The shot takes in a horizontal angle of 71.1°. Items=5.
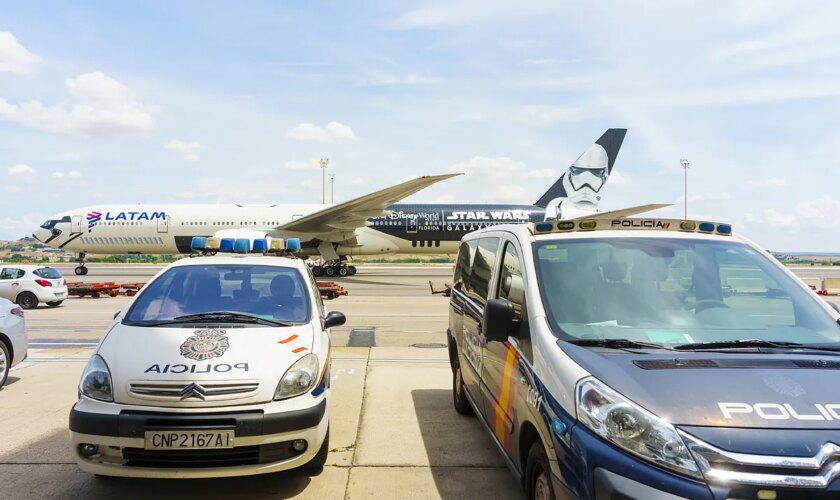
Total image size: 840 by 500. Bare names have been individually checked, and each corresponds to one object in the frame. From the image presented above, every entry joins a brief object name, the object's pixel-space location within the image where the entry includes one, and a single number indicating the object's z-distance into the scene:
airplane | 27.84
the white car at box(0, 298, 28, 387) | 6.77
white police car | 3.76
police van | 2.44
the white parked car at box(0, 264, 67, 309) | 15.80
